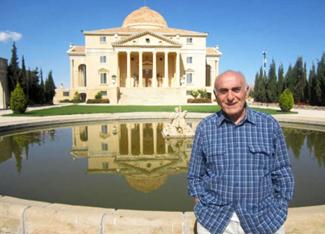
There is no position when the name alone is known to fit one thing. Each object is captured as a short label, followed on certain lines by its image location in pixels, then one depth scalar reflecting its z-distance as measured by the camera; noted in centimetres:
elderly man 243
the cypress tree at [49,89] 5025
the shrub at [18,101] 2664
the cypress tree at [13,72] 4122
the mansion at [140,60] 5238
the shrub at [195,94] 5059
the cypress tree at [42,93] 4782
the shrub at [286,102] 2962
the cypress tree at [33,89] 4591
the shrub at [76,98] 5526
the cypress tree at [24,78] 4267
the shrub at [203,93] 5028
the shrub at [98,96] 4989
